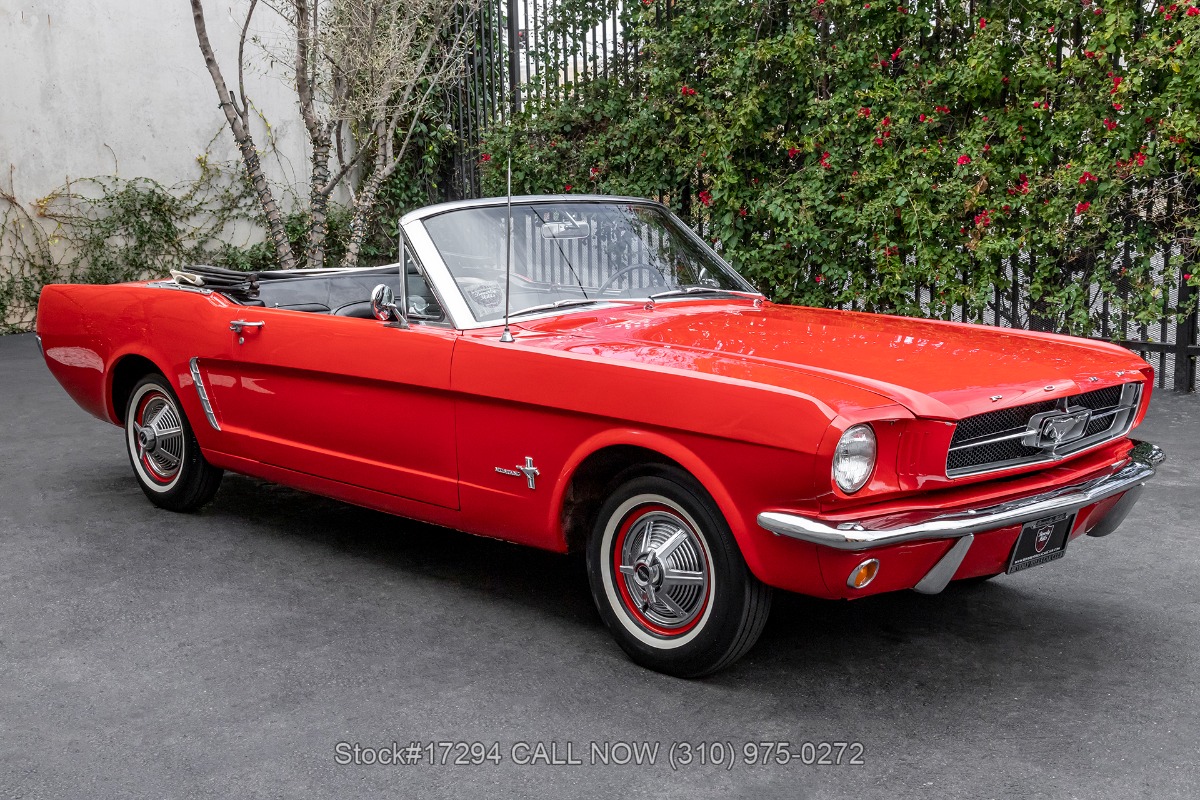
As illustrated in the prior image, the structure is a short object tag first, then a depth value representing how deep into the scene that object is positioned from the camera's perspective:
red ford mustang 3.22
